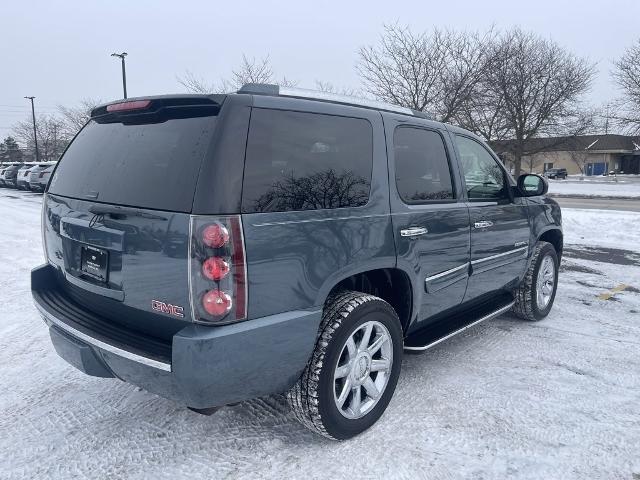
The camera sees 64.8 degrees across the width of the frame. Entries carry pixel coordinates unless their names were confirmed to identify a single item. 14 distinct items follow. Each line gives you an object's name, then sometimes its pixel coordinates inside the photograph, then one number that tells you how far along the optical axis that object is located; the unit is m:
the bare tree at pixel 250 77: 22.69
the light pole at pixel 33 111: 47.08
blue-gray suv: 2.21
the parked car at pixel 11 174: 27.36
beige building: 67.62
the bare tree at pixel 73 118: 41.53
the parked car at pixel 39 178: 22.91
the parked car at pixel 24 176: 24.77
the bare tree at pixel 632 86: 27.31
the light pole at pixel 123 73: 25.17
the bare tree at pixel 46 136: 53.81
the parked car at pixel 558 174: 54.18
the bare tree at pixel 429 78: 19.94
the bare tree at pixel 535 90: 24.45
